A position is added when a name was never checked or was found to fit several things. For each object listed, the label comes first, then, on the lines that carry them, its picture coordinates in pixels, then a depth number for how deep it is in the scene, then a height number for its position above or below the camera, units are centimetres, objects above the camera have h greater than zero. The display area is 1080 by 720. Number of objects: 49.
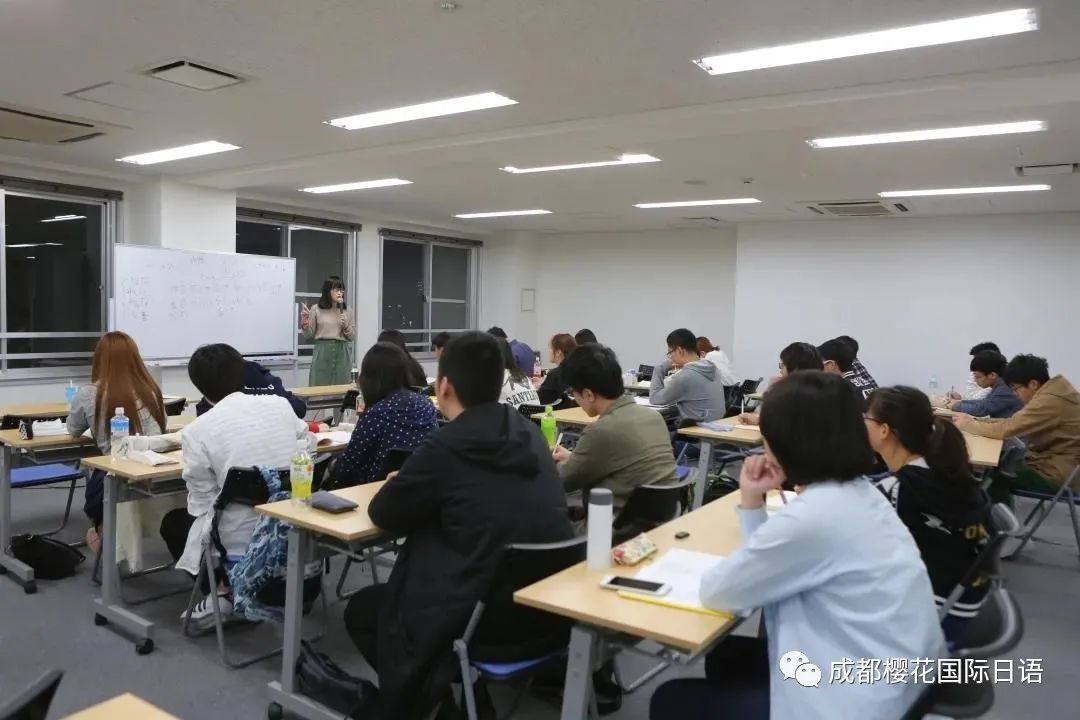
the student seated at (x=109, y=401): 362 -49
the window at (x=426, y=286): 1025 +39
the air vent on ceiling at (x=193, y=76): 380 +121
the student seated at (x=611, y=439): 283 -46
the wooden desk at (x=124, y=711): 118 -65
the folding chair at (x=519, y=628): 195 -87
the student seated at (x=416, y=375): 329 -29
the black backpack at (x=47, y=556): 381 -133
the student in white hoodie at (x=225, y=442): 292 -54
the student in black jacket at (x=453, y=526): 199 -58
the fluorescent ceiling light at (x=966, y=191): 645 +124
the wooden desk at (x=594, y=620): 161 -68
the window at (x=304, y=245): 862 +77
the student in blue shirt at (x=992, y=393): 546 -47
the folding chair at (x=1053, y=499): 435 -104
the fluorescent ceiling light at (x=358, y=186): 705 +123
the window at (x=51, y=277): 664 +22
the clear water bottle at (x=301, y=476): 265 -60
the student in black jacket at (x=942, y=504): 203 -49
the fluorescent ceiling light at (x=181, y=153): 571 +121
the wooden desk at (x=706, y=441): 466 -76
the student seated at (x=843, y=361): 494 -24
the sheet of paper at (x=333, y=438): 386 -68
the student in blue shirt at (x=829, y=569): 140 -47
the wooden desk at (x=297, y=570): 243 -90
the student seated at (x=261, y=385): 388 -42
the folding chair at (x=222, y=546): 280 -93
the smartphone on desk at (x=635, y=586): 180 -66
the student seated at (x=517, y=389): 508 -52
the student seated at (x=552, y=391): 598 -61
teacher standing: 802 -24
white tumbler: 198 -57
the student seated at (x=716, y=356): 705 -35
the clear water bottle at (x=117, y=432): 334 -59
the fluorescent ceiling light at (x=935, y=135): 447 +122
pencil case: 205 -65
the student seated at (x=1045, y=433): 453 -64
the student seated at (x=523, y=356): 616 -34
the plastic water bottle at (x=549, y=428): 381 -57
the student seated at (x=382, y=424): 302 -46
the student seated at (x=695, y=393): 553 -54
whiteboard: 672 +4
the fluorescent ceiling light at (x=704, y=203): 762 +124
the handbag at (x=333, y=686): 241 -126
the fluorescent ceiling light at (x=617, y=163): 569 +123
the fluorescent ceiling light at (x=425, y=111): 429 +123
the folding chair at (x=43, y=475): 414 -100
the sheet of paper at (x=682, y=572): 179 -66
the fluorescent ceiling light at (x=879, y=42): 301 +124
